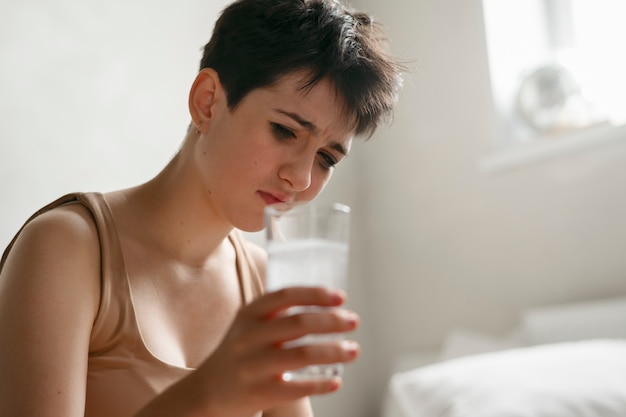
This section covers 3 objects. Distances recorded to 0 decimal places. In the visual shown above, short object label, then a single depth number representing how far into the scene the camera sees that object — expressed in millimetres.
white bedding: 1518
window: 2705
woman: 998
